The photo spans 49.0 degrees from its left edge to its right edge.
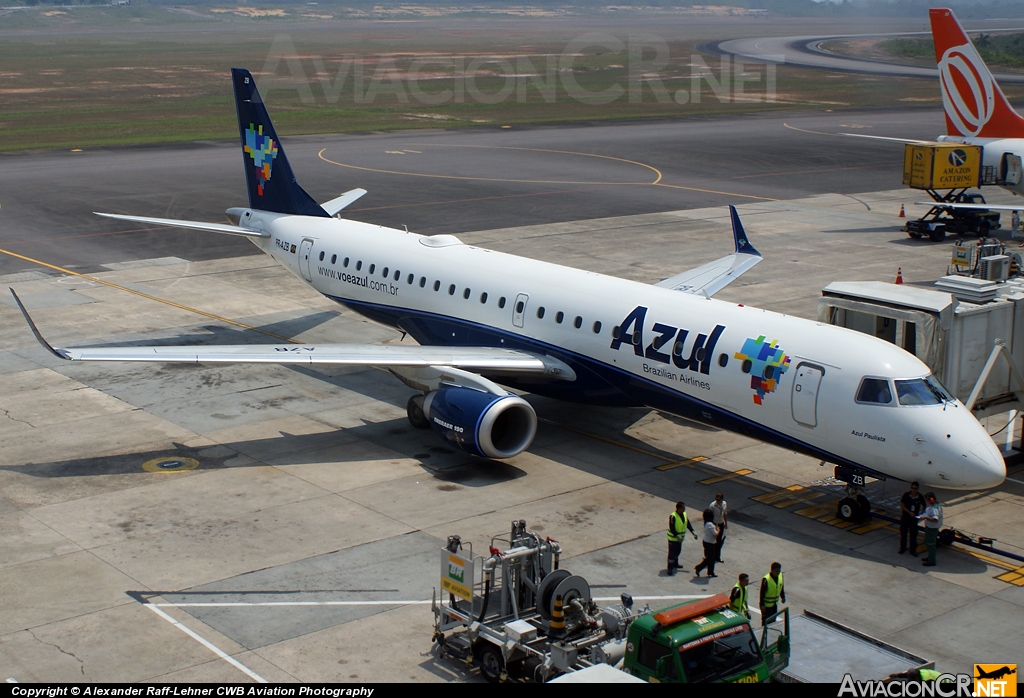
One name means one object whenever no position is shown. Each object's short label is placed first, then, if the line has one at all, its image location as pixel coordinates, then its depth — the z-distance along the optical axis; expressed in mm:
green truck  15898
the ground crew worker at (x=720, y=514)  22016
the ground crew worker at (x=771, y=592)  19234
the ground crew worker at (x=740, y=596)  18984
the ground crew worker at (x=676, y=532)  21844
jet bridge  26312
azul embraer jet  23641
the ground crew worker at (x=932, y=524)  22219
